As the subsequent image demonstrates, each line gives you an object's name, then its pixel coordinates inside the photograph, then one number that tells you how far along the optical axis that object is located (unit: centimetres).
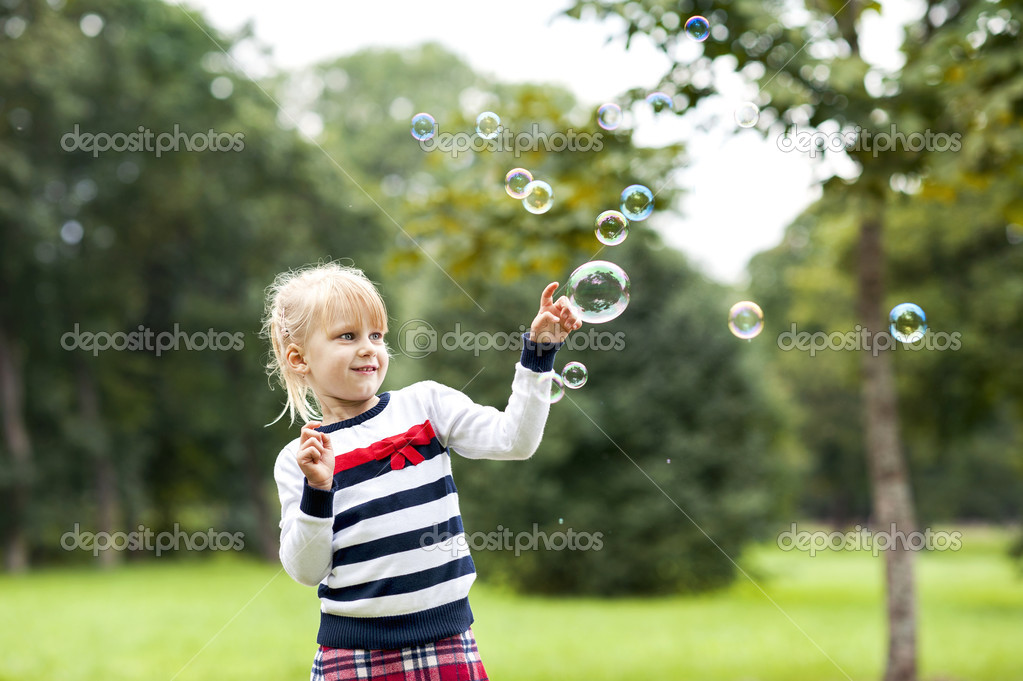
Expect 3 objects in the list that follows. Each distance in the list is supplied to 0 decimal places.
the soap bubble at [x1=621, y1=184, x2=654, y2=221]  386
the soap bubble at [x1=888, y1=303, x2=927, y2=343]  391
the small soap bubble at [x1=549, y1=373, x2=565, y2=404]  265
